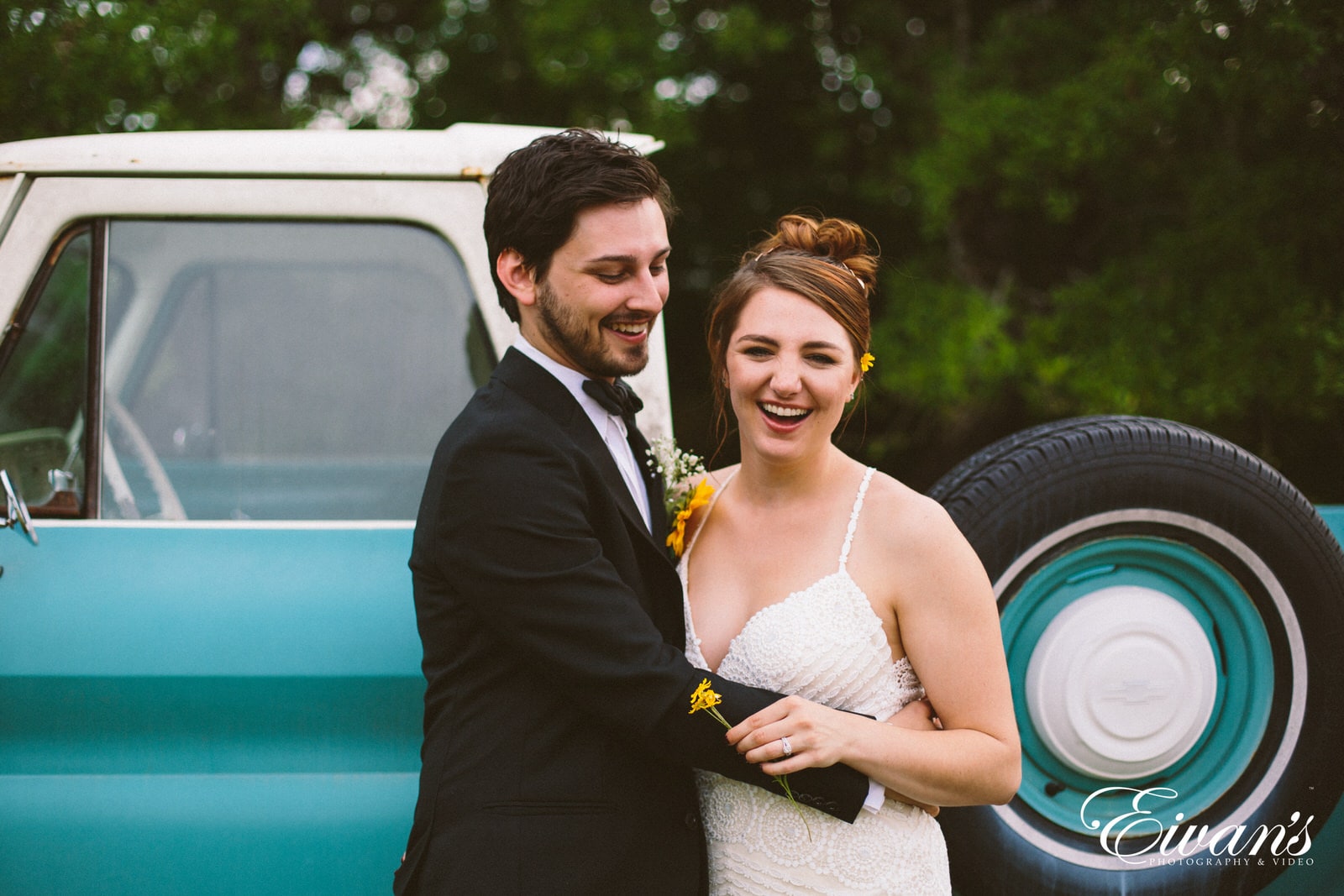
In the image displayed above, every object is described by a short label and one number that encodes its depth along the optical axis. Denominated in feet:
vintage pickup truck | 6.40
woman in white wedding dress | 5.46
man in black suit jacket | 5.06
